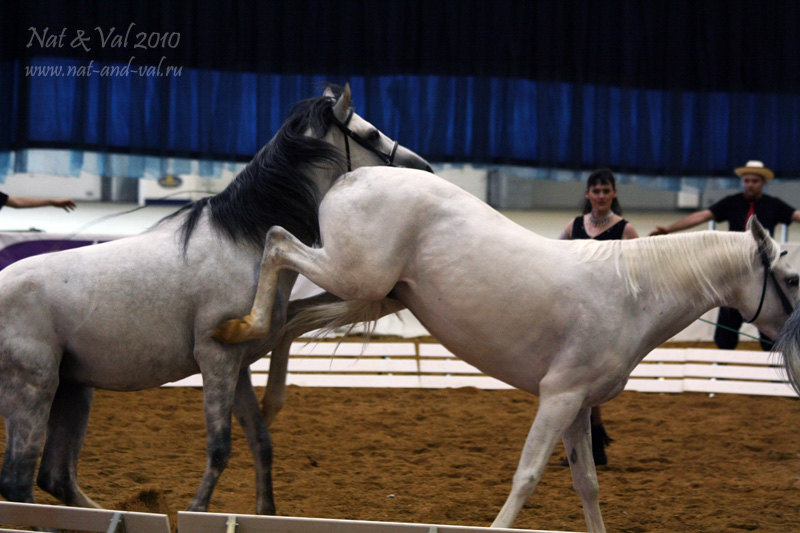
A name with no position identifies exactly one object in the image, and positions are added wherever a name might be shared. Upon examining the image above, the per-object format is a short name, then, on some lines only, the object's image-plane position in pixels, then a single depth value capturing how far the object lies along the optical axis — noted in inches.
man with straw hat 580.1
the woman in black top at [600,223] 409.4
